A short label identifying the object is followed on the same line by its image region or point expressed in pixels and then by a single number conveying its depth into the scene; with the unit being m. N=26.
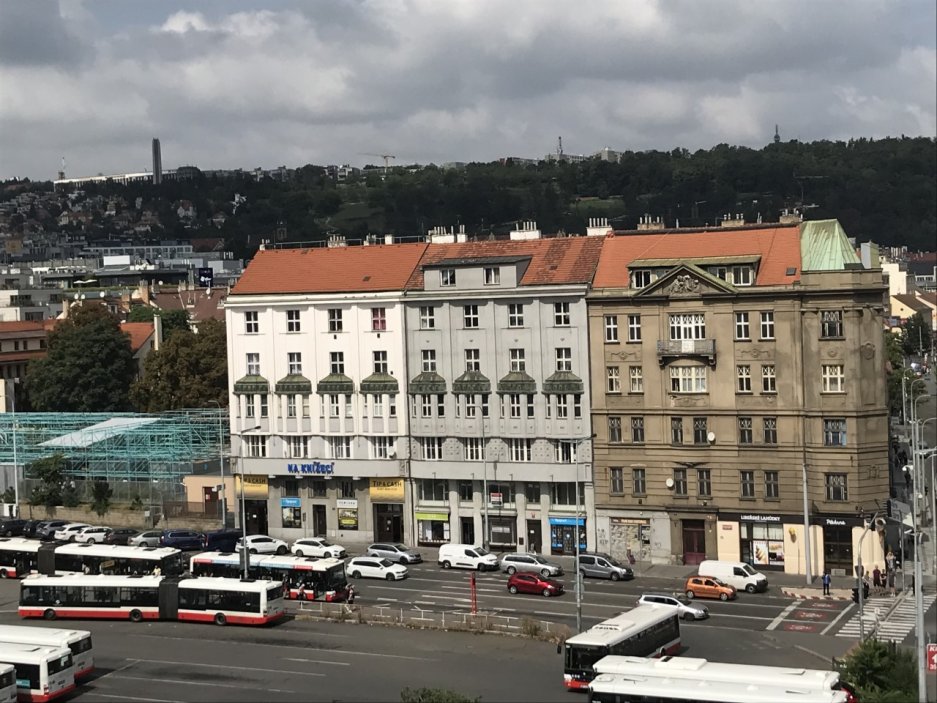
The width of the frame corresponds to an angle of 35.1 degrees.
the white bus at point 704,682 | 49.31
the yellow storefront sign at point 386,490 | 92.55
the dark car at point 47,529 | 97.38
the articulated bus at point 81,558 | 80.38
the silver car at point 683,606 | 69.75
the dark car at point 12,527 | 98.75
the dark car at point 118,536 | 93.56
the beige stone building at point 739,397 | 81.00
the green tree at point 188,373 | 119.53
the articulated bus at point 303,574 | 76.56
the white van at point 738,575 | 77.00
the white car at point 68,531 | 95.31
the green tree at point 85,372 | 129.75
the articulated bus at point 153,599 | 71.44
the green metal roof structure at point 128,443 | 101.94
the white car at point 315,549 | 86.38
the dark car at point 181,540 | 92.62
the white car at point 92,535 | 93.88
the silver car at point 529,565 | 81.25
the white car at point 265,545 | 88.19
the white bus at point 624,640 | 56.50
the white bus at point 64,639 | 60.31
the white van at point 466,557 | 84.69
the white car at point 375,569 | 82.44
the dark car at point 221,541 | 91.19
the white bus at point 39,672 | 58.38
